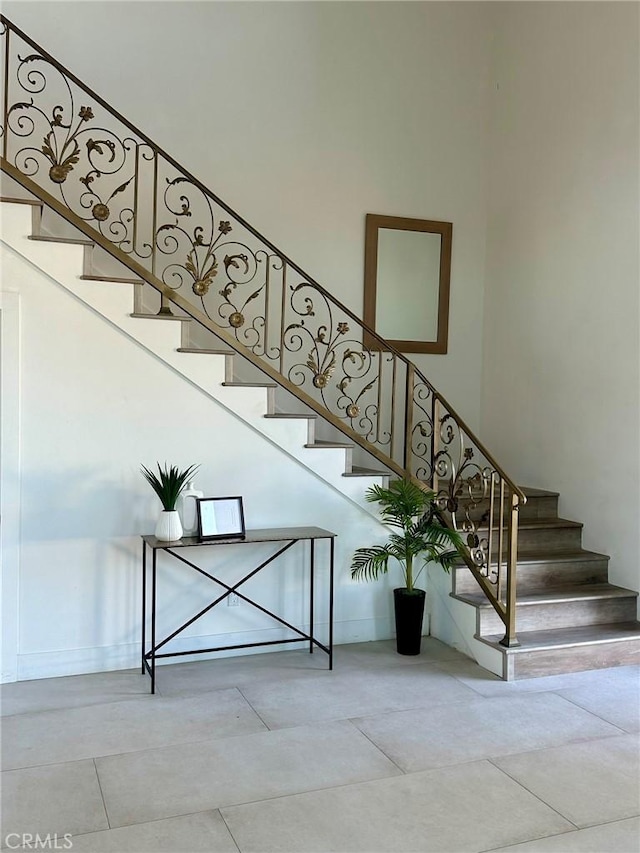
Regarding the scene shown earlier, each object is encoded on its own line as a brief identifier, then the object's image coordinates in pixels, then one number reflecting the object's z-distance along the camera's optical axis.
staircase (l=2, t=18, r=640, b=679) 4.28
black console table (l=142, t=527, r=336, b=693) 4.03
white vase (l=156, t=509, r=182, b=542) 4.06
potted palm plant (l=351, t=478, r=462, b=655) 4.64
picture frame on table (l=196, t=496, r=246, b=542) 4.18
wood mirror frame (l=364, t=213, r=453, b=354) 6.26
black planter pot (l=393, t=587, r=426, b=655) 4.64
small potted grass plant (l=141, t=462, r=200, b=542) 4.07
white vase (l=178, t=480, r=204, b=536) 4.47
